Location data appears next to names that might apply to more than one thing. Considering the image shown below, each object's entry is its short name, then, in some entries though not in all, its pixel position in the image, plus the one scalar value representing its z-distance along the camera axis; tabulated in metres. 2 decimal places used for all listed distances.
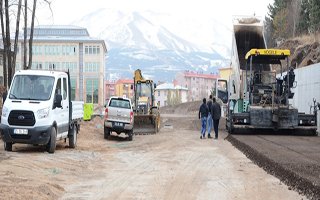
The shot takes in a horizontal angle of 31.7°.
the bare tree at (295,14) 65.44
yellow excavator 30.06
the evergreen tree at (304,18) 62.38
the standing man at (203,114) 24.98
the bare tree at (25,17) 28.63
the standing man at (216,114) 25.08
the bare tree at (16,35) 27.69
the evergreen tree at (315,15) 48.46
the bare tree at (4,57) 27.11
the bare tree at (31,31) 29.67
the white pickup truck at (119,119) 25.45
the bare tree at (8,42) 25.78
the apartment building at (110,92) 197.95
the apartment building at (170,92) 167.50
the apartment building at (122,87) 193.75
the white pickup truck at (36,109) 16.47
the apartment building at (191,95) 190.20
